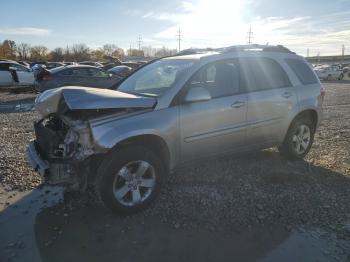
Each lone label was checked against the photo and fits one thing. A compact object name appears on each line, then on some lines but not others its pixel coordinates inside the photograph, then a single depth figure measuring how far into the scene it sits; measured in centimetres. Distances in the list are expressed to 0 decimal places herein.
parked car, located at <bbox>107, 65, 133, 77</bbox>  2067
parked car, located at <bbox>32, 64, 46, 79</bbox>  1612
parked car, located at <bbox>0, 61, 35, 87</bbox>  2034
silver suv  405
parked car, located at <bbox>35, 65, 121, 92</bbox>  1589
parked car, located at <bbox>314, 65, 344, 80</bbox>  3906
